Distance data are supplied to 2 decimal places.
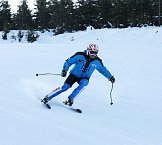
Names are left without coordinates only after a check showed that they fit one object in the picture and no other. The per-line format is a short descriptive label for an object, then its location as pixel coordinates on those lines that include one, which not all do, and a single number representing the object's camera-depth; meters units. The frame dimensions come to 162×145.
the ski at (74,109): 7.94
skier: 8.15
